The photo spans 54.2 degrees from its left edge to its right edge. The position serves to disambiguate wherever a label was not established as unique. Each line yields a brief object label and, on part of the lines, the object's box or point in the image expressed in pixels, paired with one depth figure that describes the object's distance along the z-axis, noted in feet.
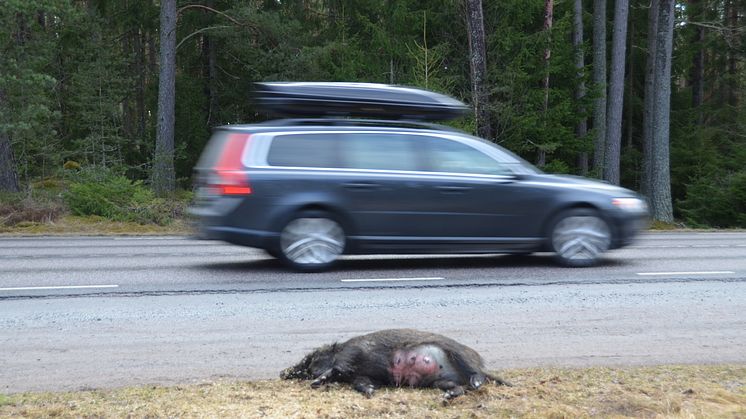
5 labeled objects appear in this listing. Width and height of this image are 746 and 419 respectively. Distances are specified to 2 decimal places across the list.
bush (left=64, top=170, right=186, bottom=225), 59.31
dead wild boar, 14.98
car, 30.19
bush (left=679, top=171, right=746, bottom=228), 86.12
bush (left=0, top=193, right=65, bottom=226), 56.54
